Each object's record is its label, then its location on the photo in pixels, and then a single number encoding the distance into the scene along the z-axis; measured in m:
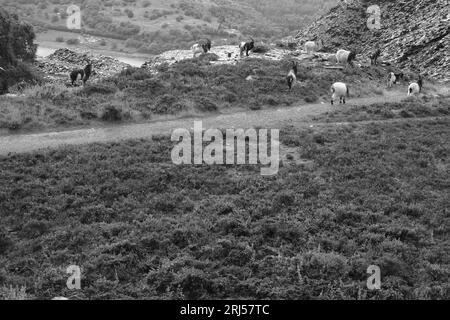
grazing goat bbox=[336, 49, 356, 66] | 34.09
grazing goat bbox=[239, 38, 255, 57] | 35.22
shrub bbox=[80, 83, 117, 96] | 26.08
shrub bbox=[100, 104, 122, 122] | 22.97
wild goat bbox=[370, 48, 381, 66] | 36.19
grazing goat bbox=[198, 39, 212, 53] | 36.53
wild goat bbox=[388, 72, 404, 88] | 32.16
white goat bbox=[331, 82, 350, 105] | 27.11
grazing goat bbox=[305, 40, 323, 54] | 37.62
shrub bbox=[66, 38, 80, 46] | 99.25
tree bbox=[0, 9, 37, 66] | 44.28
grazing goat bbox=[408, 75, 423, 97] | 30.34
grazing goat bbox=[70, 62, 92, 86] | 28.41
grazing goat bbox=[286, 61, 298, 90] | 28.72
